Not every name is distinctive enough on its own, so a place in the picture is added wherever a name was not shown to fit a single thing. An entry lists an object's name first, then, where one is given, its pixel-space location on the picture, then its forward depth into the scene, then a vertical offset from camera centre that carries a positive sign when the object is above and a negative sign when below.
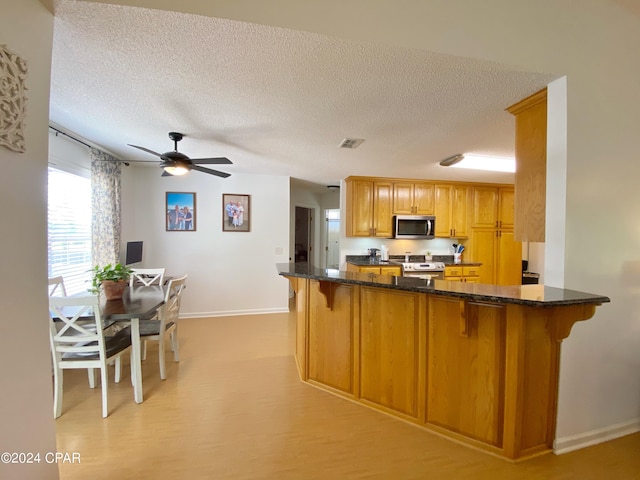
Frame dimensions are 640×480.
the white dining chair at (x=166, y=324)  2.46 -0.92
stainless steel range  4.34 -0.53
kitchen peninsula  1.55 -0.78
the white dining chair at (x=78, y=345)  1.87 -0.84
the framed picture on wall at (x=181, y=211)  4.30 +0.39
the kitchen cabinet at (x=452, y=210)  4.66 +0.51
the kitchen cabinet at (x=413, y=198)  4.60 +0.71
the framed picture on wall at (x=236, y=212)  4.50 +0.40
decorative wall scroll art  0.97 +0.51
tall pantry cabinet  4.68 +0.01
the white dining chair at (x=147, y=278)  3.29 -0.54
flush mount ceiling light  3.19 +0.98
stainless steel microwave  4.55 +0.21
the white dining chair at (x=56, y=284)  2.45 -0.48
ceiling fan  2.45 +0.71
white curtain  3.23 +0.34
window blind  2.70 +0.05
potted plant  2.43 -0.45
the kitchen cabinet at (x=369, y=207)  4.48 +0.52
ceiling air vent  2.71 +1.01
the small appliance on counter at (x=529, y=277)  4.71 -0.67
